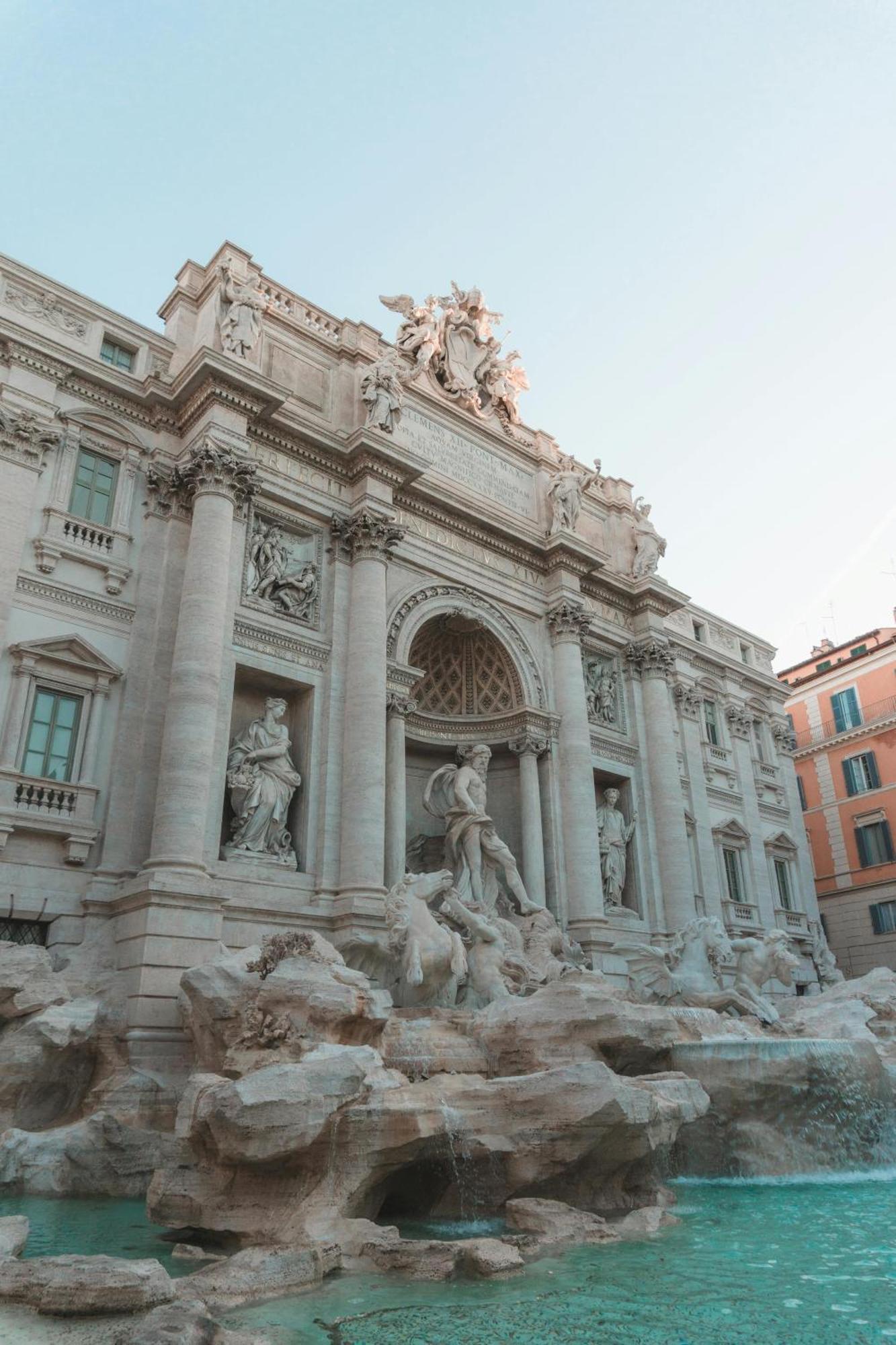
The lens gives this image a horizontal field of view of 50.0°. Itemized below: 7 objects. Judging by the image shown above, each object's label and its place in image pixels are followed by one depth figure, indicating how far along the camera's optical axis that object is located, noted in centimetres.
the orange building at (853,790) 3041
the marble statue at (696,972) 1544
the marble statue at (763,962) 1647
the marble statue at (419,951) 1252
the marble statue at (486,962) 1319
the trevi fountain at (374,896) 680
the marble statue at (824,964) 2541
